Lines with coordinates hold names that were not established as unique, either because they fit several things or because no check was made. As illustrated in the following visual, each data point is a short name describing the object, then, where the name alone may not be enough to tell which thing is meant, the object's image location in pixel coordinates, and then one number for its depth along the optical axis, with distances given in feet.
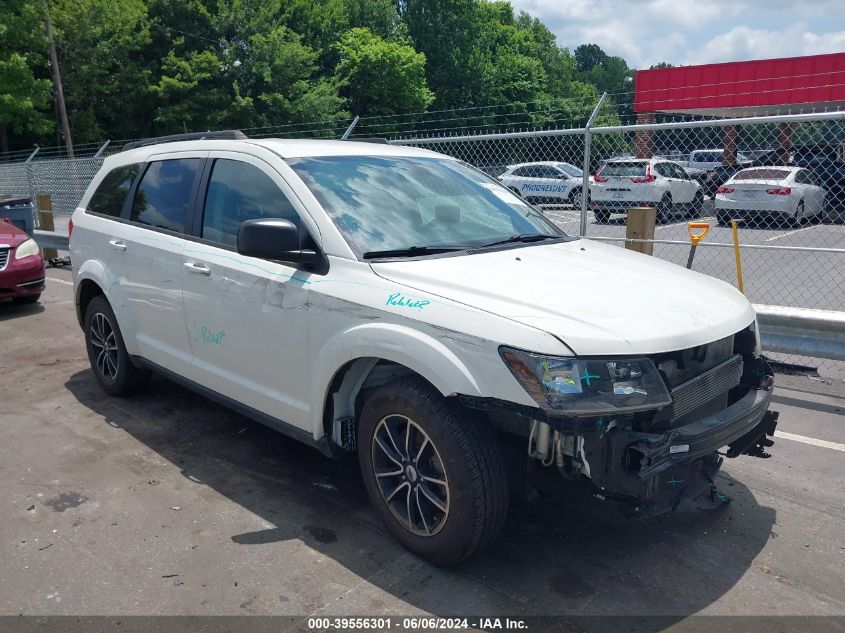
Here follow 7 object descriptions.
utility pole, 90.17
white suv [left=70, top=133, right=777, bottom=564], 9.36
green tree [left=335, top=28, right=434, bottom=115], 141.28
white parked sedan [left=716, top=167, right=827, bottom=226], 38.22
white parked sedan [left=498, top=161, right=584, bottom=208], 35.39
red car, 27.45
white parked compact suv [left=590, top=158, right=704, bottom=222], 33.22
